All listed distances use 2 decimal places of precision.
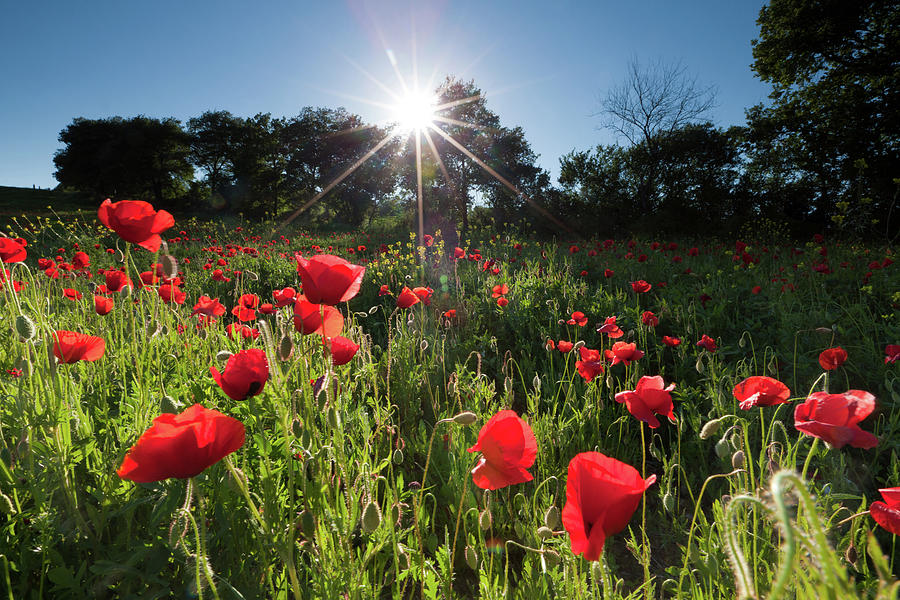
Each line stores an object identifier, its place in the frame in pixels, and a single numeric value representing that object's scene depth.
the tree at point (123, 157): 35.38
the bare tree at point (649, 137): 19.67
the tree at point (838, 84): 13.23
